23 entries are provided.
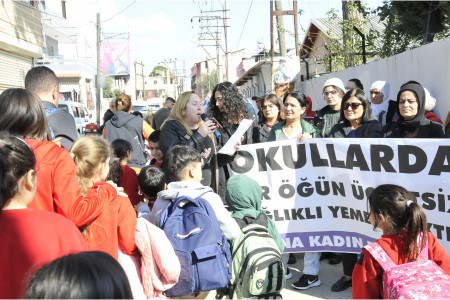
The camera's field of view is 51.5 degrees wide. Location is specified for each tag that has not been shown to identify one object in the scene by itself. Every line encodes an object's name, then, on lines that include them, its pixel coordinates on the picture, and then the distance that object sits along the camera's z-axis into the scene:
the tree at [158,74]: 147.00
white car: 19.51
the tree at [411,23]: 9.23
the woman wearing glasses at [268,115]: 5.62
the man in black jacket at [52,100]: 3.63
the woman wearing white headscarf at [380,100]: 5.89
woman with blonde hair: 4.24
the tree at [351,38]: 11.91
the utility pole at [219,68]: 36.26
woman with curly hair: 4.81
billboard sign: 61.72
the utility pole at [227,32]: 30.84
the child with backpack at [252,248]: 3.11
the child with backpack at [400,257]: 2.32
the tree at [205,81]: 88.56
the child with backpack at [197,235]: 2.98
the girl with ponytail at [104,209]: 2.76
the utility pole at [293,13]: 17.38
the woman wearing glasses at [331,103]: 5.46
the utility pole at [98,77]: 29.16
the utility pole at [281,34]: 18.12
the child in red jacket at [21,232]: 1.84
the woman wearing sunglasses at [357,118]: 4.61
